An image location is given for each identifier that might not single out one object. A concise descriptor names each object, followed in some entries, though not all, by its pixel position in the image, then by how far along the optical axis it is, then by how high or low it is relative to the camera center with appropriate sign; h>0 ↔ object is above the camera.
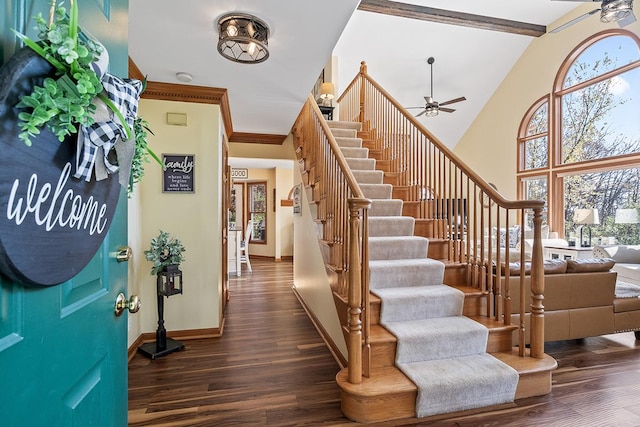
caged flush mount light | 1.92 +1.19
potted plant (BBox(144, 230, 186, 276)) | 2.71 -0.32
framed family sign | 2.97 +0.42
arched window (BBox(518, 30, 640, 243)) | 5.22 +1.56
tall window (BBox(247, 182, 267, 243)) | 8.75 +0.22
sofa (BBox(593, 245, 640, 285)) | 4.33 -0.59
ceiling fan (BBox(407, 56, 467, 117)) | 6.11 +2.21
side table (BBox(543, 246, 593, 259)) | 4.88 -0.58
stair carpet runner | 1.92 -0.82
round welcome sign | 0.51 +0.03
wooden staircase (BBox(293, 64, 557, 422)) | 1.92 -0.41
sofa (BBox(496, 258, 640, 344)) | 2.71 -0.77
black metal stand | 2.65 -1.17
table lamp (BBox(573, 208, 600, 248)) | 4.93 +0.01
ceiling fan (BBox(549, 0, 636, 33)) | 3.56 +2.48
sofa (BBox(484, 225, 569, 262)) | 5.61 -0.41
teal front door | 0.56 -0.27
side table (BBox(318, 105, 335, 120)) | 5.94 +2.09
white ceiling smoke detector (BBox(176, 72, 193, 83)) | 2.67 +1.25
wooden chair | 6.54 -0.69
